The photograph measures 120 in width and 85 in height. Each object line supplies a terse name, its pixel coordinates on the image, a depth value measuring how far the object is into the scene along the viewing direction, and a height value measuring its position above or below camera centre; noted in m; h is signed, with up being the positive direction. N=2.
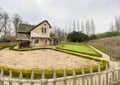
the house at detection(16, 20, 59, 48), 14.46 +1.26
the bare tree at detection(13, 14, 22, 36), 28.20 +9.74
